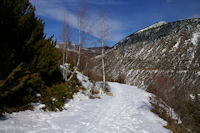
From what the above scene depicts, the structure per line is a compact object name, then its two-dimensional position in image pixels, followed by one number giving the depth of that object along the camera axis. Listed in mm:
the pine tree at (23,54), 4359
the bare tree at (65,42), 12578
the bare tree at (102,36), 15770
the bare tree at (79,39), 11703
